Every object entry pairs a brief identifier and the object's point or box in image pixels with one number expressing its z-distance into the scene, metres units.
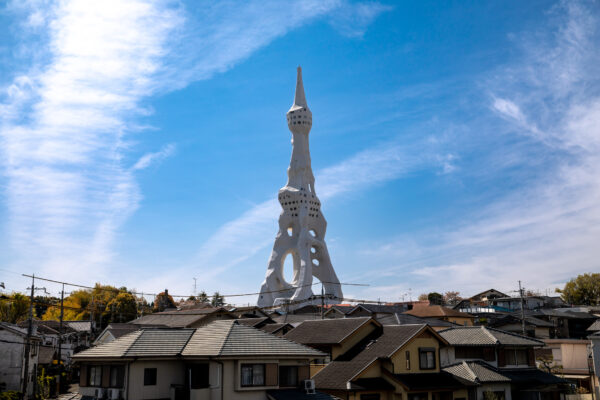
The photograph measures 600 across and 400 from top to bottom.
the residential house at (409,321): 42.47
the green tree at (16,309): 68.62
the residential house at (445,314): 59.66
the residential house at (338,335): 30.17
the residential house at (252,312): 55.65
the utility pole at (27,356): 33.26
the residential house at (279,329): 36.66
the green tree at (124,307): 73.97
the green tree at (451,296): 122.36
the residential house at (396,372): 27.14
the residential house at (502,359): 32.22
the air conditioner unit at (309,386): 23.92
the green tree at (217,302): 95.25
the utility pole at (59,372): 37.22
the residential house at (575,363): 40.91
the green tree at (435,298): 104.31
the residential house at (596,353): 37.77
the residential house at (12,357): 36.53
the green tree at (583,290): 93.75
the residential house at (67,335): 55.55
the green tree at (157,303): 81.01
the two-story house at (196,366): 22.62
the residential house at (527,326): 58.56
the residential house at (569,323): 62.78
